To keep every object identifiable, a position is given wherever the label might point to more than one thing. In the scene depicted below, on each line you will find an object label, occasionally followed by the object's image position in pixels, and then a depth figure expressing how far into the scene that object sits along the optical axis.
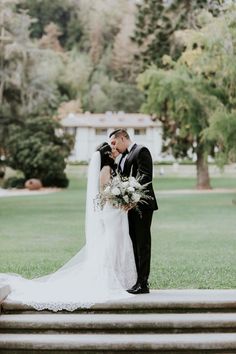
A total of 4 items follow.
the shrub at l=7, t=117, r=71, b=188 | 42.59
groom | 8.39
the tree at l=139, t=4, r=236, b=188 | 27.72
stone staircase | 7.03
